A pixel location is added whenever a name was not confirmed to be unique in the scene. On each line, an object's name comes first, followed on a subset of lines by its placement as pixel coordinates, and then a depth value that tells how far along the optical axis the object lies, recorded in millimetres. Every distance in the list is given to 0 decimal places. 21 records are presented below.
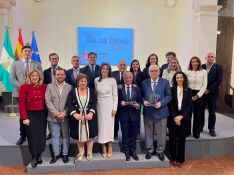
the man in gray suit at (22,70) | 2707
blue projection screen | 5378
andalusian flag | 4026
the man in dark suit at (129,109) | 2563
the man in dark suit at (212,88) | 2948
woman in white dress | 2529
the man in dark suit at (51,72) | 2768
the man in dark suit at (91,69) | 2889
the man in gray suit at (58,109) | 2411
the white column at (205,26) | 4314
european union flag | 4410
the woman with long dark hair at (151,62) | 3037
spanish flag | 4247
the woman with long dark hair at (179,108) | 2596
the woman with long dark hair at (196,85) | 2812
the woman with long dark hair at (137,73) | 2983
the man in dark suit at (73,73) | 2835
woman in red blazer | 2376
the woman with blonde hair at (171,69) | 2818
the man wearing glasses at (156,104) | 2553
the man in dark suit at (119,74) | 2892
